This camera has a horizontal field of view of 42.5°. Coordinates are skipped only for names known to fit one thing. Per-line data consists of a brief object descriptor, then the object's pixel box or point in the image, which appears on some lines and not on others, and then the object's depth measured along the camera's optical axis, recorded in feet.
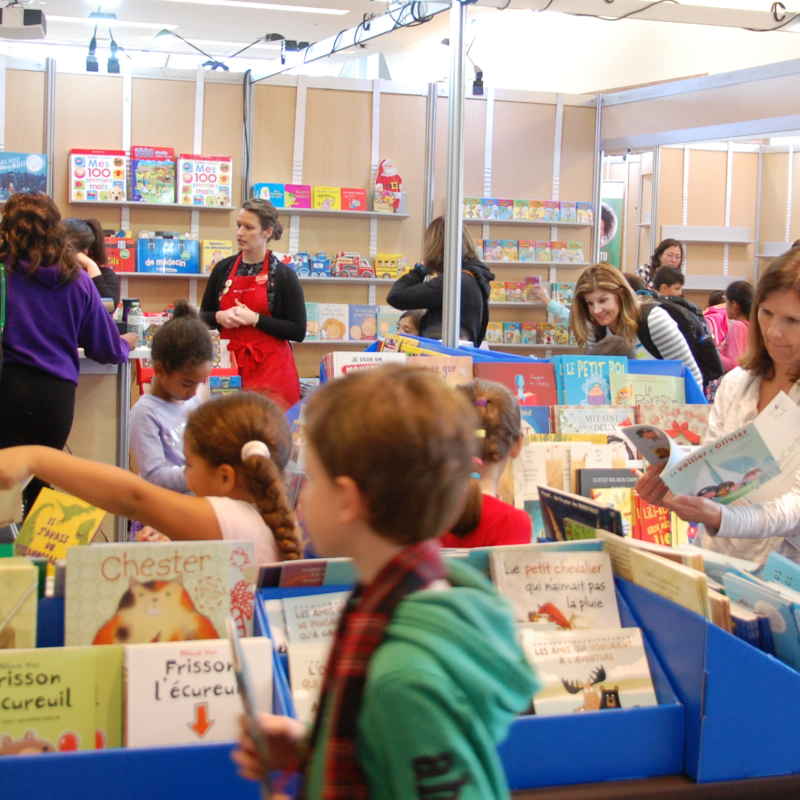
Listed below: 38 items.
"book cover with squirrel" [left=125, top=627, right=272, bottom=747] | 4.89
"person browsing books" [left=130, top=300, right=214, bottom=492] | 10.39
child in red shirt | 6.98
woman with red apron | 15.66
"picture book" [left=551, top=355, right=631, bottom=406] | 11.87
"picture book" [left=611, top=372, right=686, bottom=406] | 12.05
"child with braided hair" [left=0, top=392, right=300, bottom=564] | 5.89
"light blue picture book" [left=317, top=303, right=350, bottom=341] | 27.20
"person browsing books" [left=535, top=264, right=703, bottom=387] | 14.03
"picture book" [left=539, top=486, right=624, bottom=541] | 6.35
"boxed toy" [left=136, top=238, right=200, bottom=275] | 25.90
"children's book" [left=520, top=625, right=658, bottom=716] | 5.45
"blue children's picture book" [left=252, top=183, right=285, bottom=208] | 26.76
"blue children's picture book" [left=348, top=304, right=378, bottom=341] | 27.48
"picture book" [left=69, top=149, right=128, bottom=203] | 25.34
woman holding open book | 7.09
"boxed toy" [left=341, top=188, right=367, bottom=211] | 27.63
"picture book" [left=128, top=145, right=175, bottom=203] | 25.79
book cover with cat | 5.20
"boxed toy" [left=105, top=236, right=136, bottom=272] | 25.53
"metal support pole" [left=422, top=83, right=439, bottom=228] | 28.78
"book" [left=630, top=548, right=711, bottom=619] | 5.34
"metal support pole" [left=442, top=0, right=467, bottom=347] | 13.71
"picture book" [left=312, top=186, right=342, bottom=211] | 27.35
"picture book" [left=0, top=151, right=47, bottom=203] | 24.79
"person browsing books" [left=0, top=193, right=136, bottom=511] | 12.83
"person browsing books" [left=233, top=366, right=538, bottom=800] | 3.15
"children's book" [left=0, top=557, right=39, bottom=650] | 5.15
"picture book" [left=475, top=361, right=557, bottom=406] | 11.70
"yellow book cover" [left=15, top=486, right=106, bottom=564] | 6.96
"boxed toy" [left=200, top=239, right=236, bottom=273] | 26.37
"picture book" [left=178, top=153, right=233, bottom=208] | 26.17
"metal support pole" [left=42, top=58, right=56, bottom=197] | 25.44
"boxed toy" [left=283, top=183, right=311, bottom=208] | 27.04
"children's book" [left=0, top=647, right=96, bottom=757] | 4.80
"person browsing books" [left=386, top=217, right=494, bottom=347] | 17.99
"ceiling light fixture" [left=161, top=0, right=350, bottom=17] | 33.86
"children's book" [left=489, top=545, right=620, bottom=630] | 5.90
